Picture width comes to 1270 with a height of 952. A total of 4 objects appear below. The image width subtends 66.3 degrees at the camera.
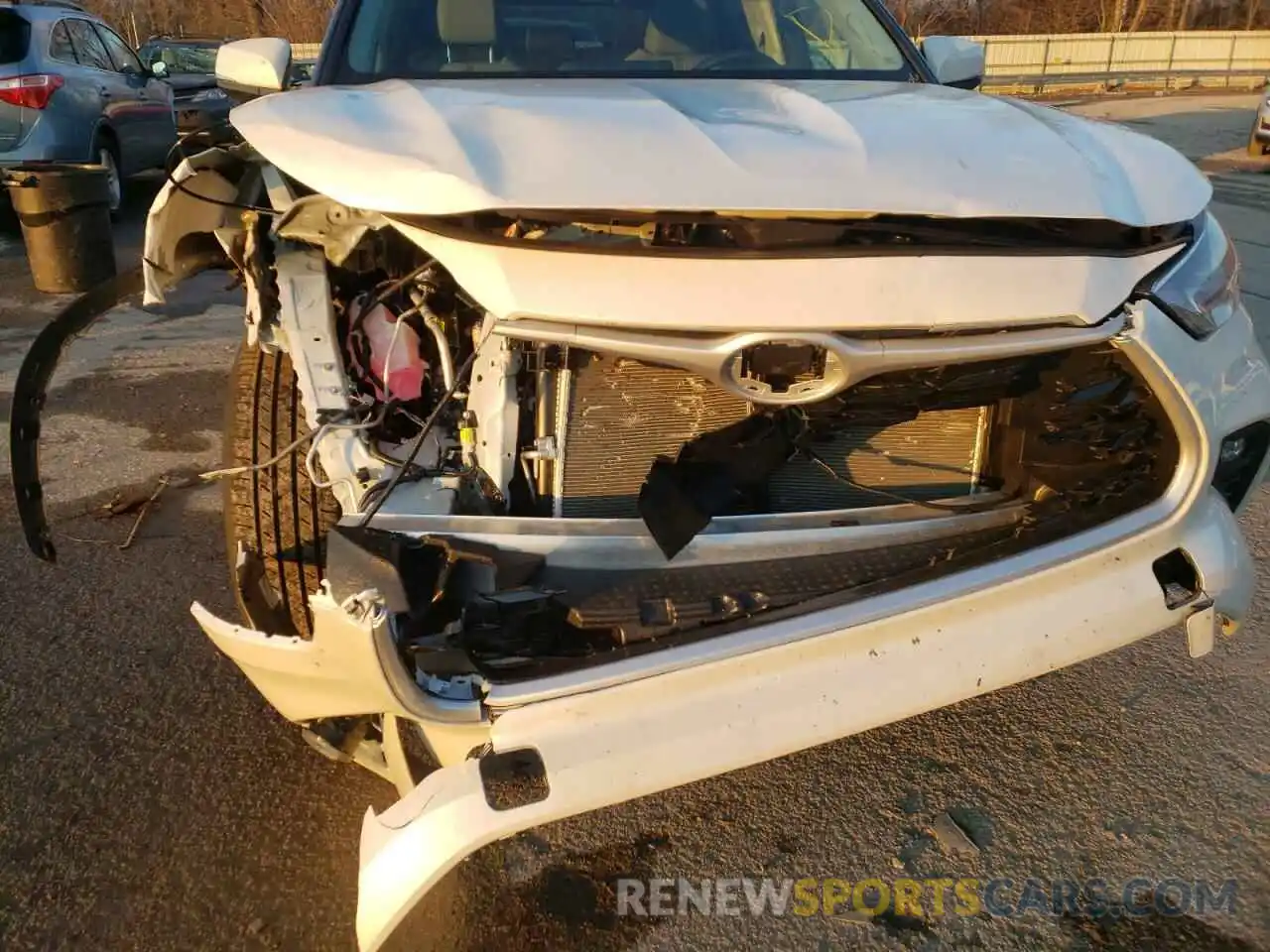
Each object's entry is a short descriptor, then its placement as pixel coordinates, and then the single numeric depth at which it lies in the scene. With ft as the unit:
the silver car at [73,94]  24.00
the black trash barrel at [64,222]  20.66
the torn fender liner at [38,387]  7.80
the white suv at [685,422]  5.29
